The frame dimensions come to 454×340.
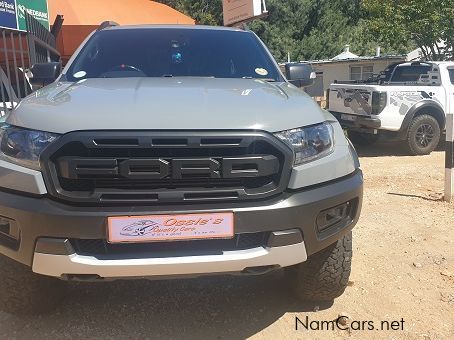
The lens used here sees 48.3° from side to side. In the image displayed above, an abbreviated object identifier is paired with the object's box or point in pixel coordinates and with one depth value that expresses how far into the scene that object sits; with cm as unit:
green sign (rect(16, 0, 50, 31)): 700
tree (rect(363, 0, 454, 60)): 1568
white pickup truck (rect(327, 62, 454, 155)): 856
